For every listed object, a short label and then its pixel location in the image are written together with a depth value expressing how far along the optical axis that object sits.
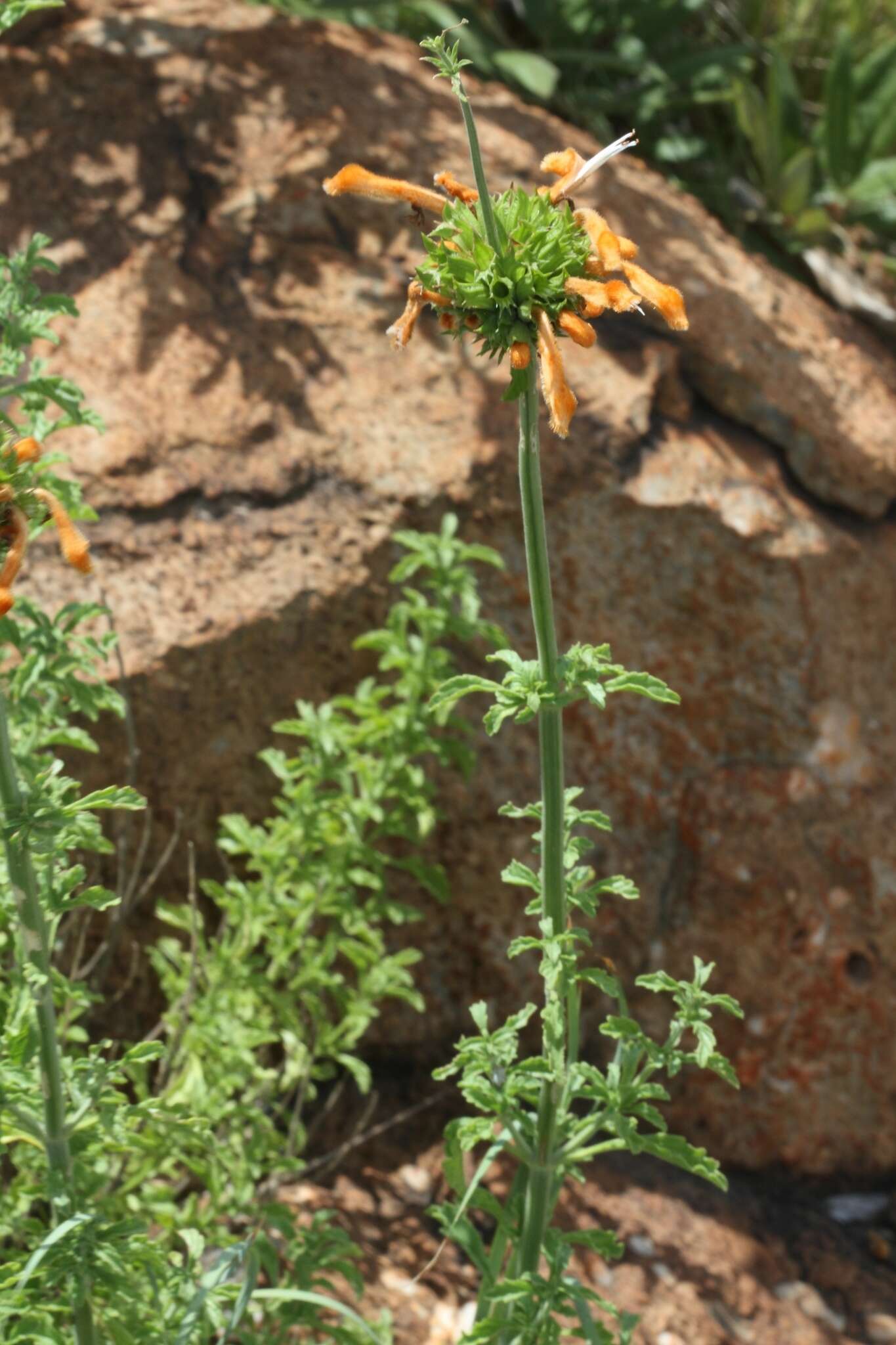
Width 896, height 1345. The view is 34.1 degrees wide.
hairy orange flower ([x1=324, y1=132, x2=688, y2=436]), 1.51
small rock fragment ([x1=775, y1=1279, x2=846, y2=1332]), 3.17
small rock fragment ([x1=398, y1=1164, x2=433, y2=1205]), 3.13
